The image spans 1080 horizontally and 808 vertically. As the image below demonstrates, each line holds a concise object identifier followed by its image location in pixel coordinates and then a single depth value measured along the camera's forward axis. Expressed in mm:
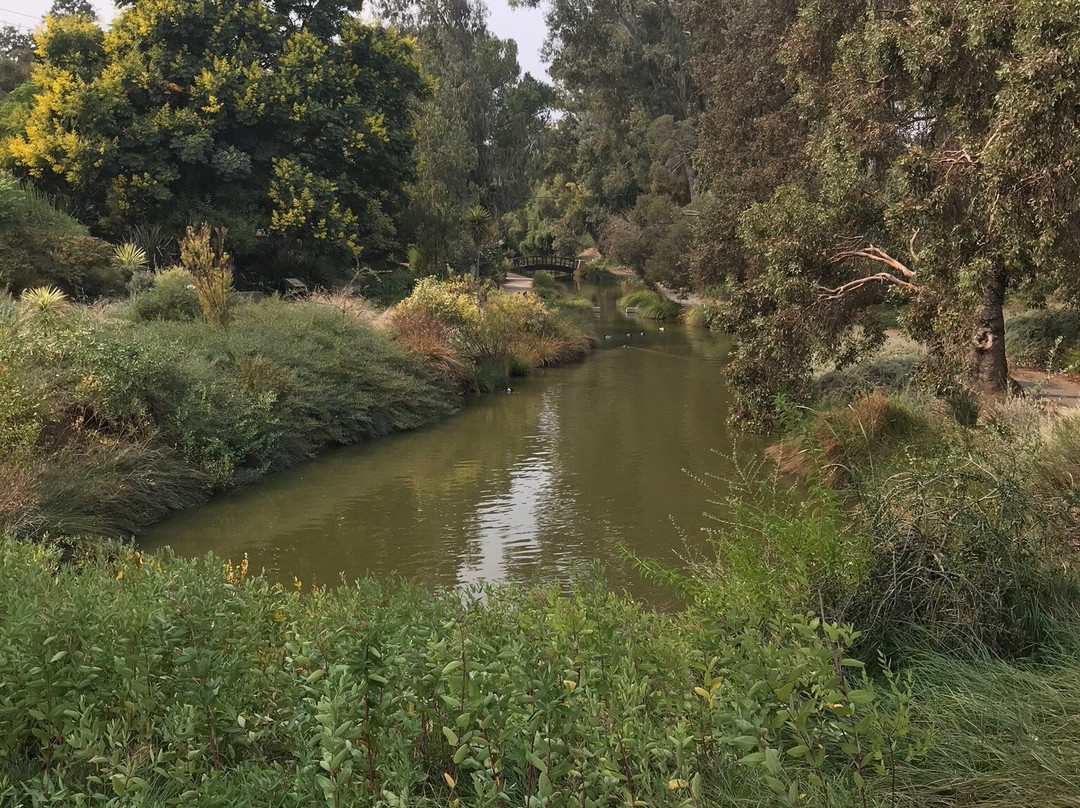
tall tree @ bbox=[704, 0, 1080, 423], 8359
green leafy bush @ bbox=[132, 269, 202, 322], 15148
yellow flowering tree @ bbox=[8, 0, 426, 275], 21203
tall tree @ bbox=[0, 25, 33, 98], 34891
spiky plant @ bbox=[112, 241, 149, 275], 18297
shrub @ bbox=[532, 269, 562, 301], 39941
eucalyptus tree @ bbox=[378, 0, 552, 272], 30688
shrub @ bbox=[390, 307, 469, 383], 18094
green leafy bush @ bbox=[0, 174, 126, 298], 16734
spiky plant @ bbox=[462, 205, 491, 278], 30797
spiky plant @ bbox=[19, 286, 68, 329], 11195
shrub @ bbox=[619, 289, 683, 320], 35656
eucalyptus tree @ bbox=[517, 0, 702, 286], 38625
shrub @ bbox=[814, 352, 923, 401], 13242
